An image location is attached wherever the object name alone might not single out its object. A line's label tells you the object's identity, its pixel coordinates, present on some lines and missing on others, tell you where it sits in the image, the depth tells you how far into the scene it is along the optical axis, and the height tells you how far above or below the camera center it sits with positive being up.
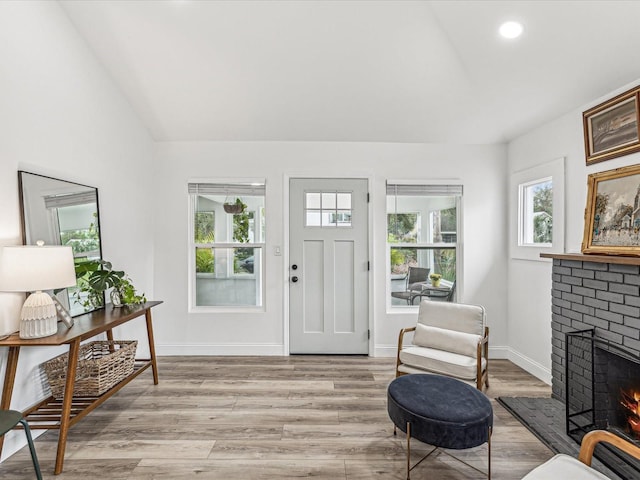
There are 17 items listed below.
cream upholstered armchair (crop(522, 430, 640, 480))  1.24 -0.93
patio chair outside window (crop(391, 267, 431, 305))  3.79 -0.53
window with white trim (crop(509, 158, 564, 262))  2.91 +0.24
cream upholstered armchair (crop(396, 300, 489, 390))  2.47 -0.87
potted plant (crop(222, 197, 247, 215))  3.76 +0.36
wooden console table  1.87 -0.83
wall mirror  2.14 +0.16
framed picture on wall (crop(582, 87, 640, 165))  2.23 +0.77
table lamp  1.81 -0.21
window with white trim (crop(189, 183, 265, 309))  3.76 -0.12
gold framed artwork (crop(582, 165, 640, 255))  2.14 +0.15
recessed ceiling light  2.23 +1.42
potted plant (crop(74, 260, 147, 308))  2.50 -0.37
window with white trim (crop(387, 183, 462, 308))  3.75 -0.06
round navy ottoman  1.67 -0.93
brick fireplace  1.96 -0.73
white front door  3.71 -0.40
